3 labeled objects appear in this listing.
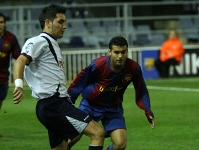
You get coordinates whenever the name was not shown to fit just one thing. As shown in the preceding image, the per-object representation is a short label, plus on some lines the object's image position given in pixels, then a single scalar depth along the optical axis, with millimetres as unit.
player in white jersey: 15062
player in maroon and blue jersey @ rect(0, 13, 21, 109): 25109
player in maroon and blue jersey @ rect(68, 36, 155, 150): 16969
